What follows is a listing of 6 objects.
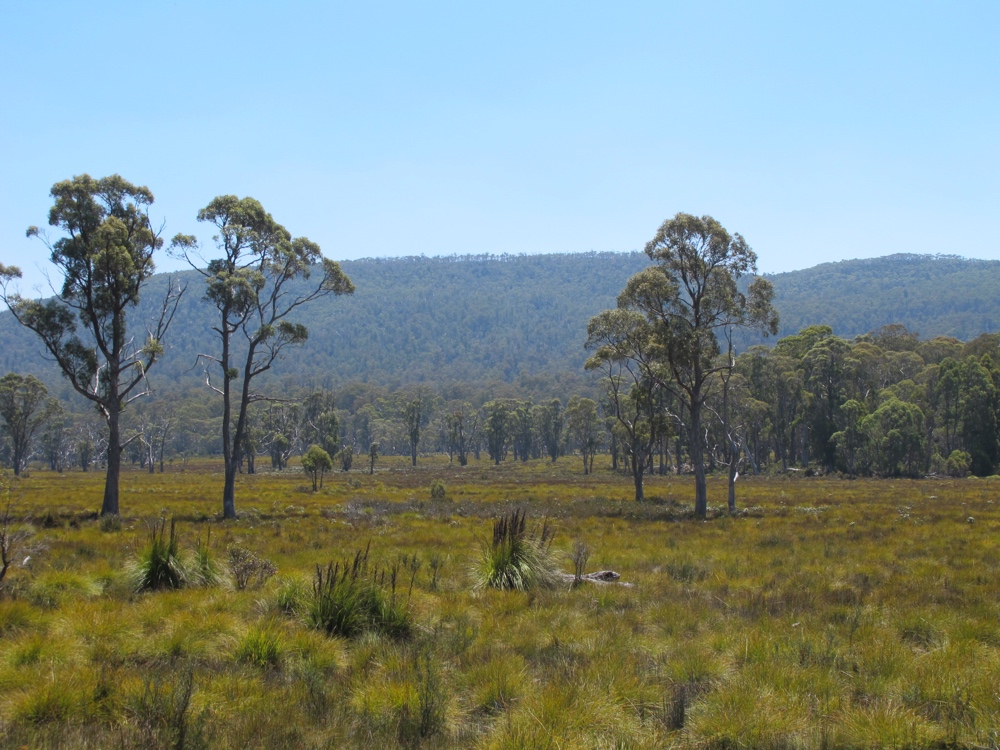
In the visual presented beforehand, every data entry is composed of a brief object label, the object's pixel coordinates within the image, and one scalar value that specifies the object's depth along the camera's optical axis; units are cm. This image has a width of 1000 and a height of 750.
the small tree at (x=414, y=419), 11269
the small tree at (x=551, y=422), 11812
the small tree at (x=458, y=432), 11429
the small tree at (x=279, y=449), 9281
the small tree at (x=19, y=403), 8200
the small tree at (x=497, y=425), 11581
